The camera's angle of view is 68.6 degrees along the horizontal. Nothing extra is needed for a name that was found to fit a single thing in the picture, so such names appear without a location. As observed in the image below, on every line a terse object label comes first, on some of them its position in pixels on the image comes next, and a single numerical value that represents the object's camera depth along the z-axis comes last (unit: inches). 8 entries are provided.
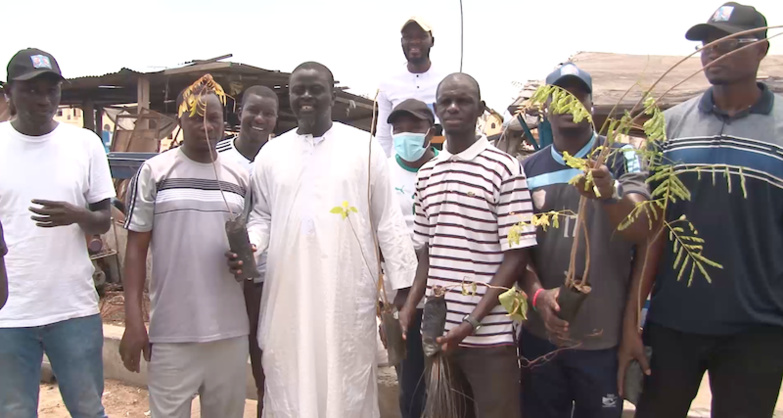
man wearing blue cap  100.0
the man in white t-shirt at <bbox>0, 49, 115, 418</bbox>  111.3
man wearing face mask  142.1
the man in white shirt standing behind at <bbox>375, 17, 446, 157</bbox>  169.5
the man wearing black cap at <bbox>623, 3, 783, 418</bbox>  93.0
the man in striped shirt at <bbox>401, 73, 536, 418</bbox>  101.0
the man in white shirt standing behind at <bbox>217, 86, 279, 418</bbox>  150.7
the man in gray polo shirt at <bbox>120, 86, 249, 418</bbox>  108.9
